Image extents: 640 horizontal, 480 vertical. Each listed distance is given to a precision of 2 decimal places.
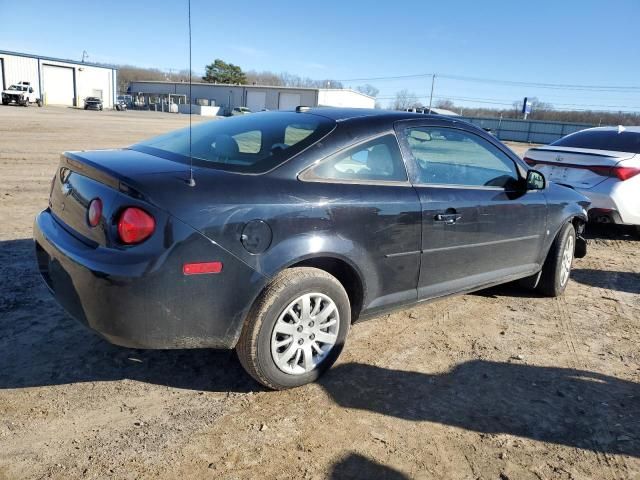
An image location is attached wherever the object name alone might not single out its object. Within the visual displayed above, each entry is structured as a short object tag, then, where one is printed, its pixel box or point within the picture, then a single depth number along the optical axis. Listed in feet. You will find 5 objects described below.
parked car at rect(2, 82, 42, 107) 152.56
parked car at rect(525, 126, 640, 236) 21.50
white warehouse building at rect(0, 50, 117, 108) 177.17
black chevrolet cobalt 8.06
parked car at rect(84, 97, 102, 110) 184.85
